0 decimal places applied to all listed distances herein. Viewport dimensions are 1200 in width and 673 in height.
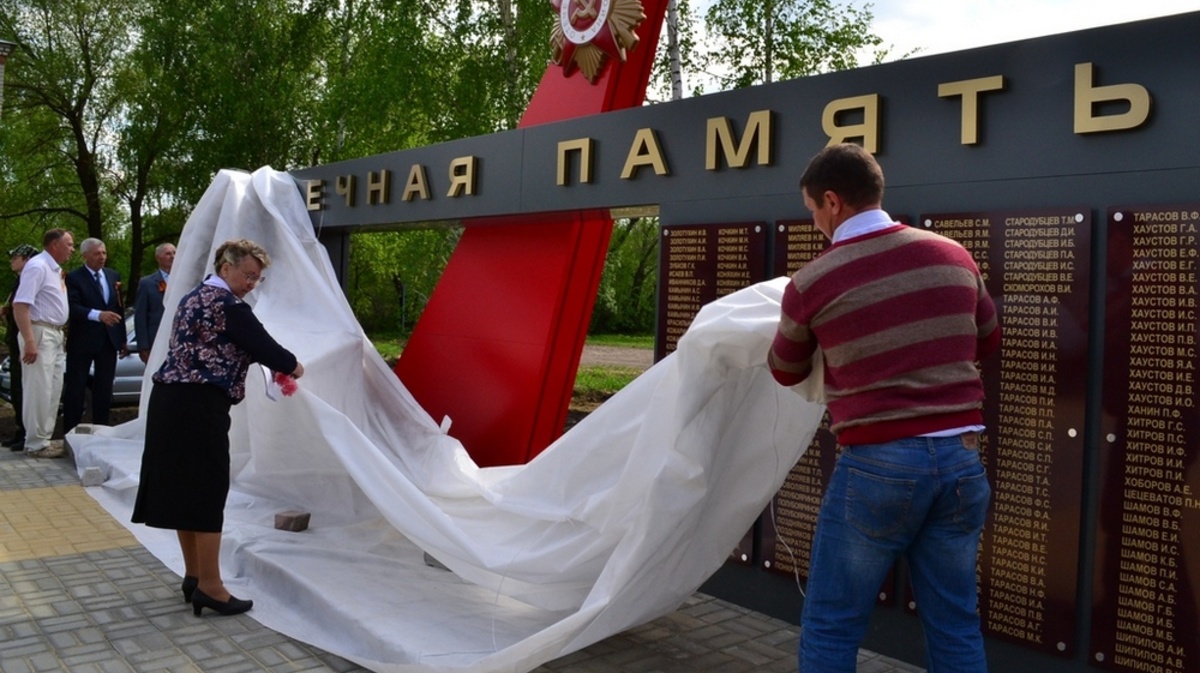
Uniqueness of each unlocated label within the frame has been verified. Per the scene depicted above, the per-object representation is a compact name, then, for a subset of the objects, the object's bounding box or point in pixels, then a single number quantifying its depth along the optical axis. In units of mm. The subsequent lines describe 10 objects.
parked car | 10039
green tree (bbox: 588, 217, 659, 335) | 27422
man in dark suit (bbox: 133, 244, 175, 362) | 7996
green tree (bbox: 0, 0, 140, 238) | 20766
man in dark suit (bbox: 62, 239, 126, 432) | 7898
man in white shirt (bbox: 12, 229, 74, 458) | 7742
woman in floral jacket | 4090
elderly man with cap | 8289
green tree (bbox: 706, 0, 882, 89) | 14922
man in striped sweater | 2348
